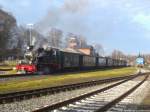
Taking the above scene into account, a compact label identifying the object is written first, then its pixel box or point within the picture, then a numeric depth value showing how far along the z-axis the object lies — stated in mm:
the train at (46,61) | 43938
